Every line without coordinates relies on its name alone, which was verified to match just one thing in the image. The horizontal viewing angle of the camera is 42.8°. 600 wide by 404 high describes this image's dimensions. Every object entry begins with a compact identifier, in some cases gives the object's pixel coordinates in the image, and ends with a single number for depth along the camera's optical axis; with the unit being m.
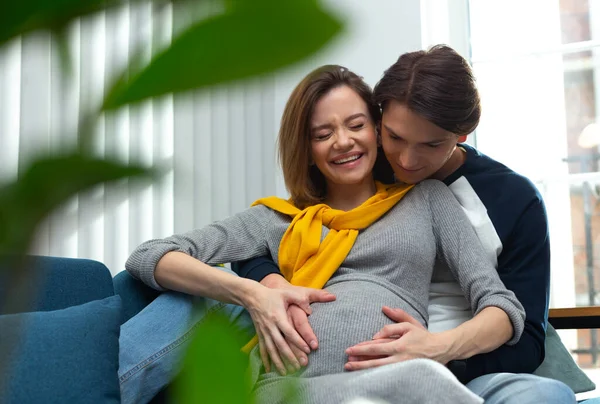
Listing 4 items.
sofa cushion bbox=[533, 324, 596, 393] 2.06
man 1.88
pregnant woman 1.94
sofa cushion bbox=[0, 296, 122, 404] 1.67
